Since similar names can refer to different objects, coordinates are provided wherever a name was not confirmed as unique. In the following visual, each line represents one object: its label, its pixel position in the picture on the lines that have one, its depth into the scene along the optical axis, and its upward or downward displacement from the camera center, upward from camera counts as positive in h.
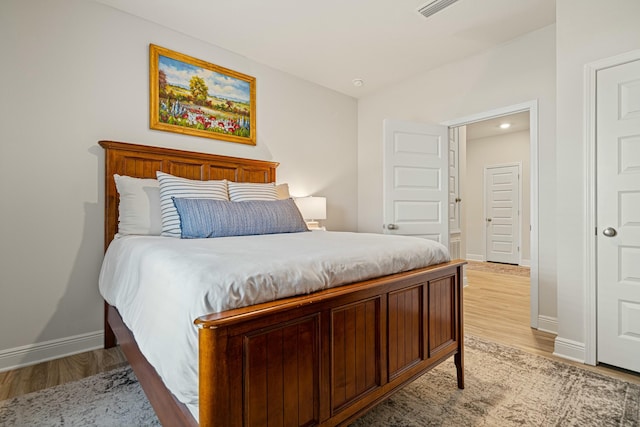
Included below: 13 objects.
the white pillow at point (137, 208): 2.22 +0.02
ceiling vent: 2.44 +1.63
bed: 0.91 -0.54
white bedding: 0.95 -0.25
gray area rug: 1.53 -1.03
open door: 3.44 +0.34
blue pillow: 2.02 -0.05
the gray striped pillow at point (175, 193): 2.16 +0.13
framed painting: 2.75 +1.08
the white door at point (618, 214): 1.98 -0.02
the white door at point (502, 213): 6.32 -0.05
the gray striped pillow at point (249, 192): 2.61 +0.16
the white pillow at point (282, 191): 3.09 +0.19
